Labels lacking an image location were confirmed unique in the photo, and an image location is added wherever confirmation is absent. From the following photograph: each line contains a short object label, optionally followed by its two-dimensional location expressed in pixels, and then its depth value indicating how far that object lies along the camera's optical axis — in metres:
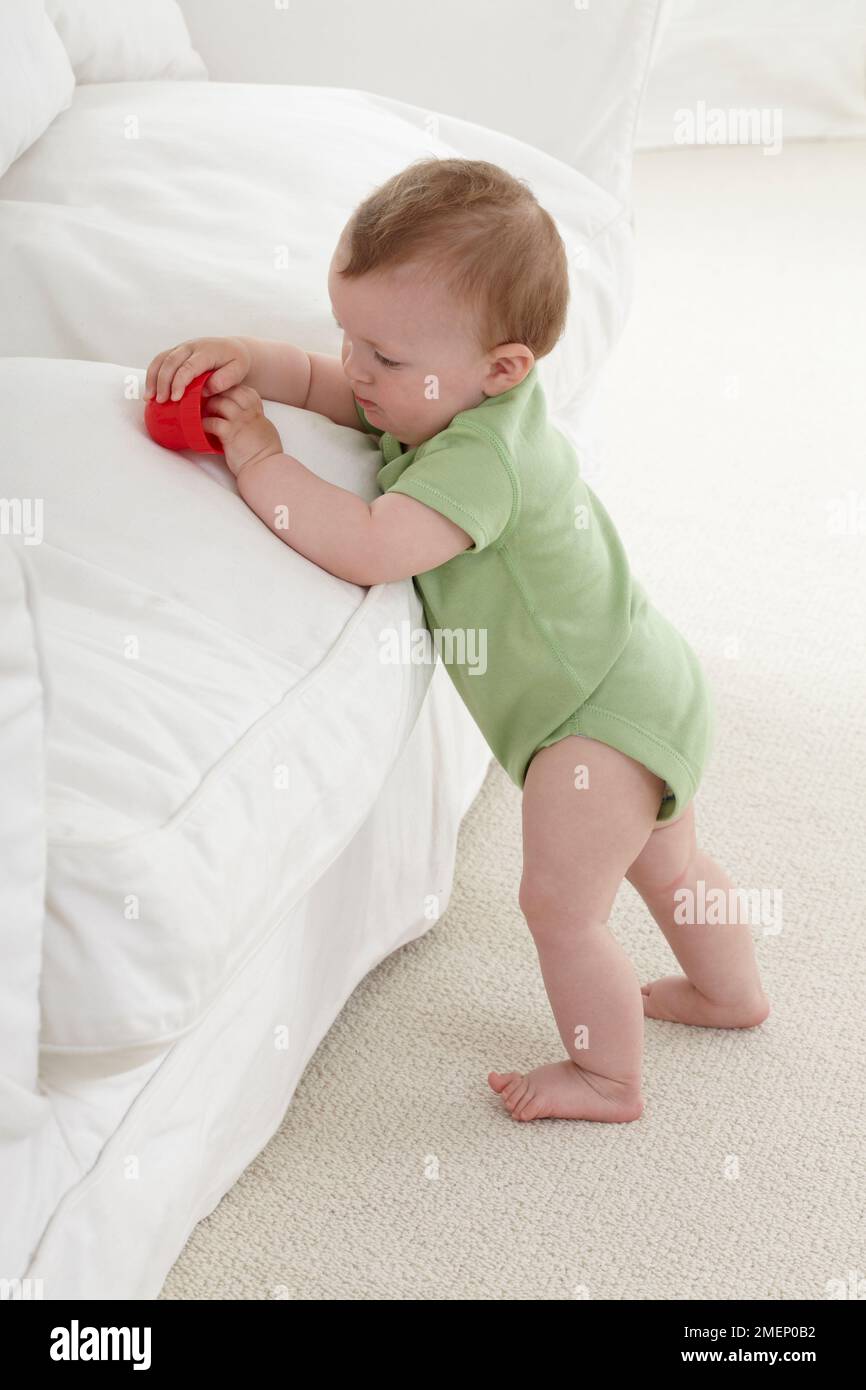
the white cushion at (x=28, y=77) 1.20
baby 0.98
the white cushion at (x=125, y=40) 1.42
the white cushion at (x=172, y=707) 0.71
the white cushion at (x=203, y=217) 1.15
